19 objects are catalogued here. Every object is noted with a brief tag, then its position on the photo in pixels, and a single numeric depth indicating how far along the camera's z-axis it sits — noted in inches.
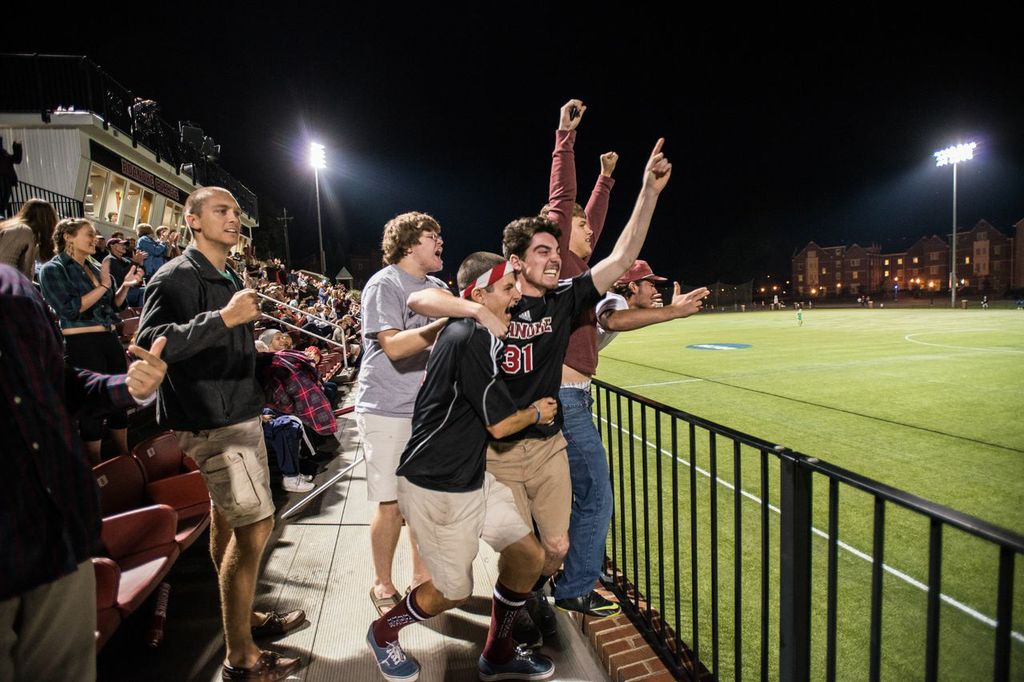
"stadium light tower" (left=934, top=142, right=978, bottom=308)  1948.8
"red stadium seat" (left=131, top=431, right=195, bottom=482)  135.9
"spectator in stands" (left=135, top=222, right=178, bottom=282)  366.9
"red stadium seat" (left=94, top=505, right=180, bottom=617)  95.3
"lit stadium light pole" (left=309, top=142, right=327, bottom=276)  1101.6
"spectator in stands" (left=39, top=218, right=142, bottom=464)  158.4
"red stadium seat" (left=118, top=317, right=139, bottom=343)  292.5
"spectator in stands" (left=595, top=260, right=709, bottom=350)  116.3
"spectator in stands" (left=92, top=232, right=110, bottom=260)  391.5
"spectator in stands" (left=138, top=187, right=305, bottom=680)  89.6
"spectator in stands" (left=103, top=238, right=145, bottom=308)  274.2
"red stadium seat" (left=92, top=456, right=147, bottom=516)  116.1
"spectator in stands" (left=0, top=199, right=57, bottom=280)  60.3
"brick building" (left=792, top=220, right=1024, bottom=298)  3469.5
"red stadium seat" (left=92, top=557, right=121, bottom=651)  82.0
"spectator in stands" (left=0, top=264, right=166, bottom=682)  50.9
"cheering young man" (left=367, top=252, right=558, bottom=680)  83.4
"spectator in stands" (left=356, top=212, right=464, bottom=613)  112.0
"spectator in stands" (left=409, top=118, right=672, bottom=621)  94.5
